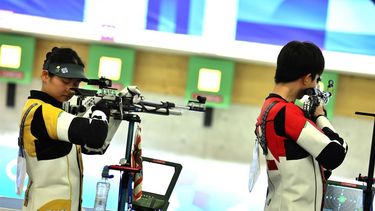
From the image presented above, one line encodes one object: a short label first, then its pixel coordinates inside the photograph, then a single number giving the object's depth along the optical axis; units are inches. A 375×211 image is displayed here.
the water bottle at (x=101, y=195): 286.9
